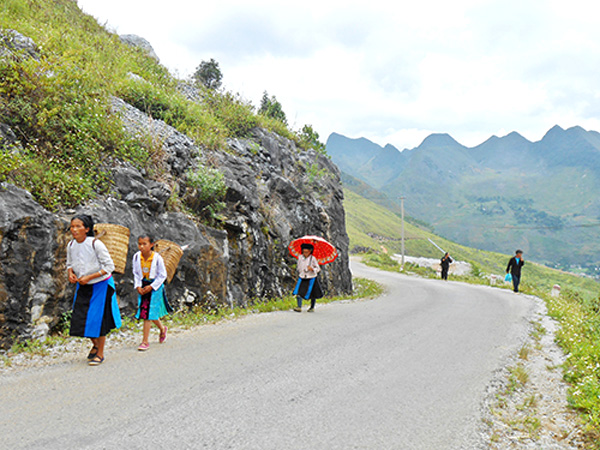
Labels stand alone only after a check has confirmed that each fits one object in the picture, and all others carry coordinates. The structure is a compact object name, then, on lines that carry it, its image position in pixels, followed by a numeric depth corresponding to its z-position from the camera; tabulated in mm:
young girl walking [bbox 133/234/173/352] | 6129
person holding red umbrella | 10875
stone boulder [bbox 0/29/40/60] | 8617
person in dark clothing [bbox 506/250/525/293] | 19881
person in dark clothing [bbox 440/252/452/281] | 28628
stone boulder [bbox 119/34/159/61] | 21372
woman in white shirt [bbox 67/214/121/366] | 5164
